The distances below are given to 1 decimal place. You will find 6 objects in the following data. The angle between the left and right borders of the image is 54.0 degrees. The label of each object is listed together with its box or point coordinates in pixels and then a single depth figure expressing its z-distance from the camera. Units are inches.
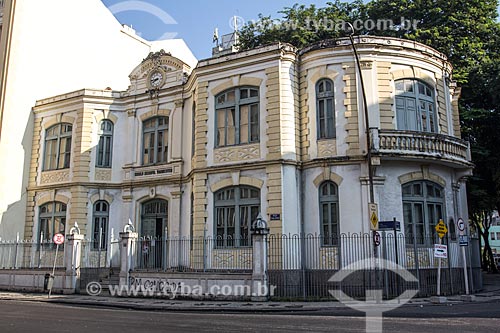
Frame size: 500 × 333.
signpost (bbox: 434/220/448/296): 687.1
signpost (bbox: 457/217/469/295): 712.4
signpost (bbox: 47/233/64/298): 800.9
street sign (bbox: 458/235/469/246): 713.6
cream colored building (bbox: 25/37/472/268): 777.6
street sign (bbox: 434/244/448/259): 685.5
